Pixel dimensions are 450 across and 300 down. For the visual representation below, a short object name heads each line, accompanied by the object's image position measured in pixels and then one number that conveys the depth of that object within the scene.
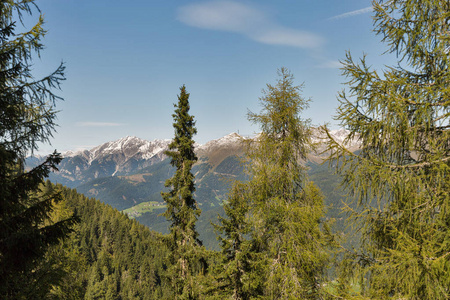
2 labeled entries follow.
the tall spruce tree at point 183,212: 13.85
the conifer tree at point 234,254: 11.95
